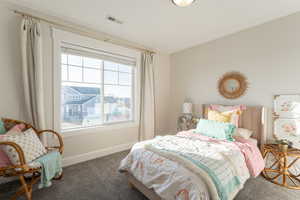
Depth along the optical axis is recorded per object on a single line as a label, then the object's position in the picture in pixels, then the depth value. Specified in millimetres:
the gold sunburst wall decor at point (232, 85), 2639
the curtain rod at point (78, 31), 2008
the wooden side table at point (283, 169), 1924
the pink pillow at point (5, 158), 1553
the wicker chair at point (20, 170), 1457
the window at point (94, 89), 2577
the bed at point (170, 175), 1179
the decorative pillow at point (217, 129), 2149
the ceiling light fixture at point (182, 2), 1822
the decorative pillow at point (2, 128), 1760
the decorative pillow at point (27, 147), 1526
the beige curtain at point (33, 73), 1999
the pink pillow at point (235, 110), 2463
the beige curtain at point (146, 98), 3385
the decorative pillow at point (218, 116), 2474
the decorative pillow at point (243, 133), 2298
